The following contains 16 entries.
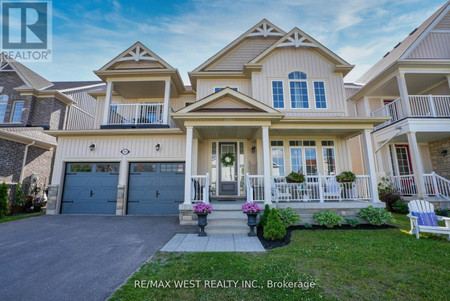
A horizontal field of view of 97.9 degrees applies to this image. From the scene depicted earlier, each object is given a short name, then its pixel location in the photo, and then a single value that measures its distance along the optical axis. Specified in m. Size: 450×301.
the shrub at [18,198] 9.02
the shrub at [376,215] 6.23
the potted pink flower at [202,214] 5.55
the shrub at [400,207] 8.12
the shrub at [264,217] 5.66
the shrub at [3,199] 7.79
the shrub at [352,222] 6.25
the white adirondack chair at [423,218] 4.94
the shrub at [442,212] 7.43
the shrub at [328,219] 6.16
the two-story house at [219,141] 8.15
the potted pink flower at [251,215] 5.55
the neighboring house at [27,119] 9.45
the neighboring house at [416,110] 8.48
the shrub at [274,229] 5.05
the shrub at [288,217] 6.09
